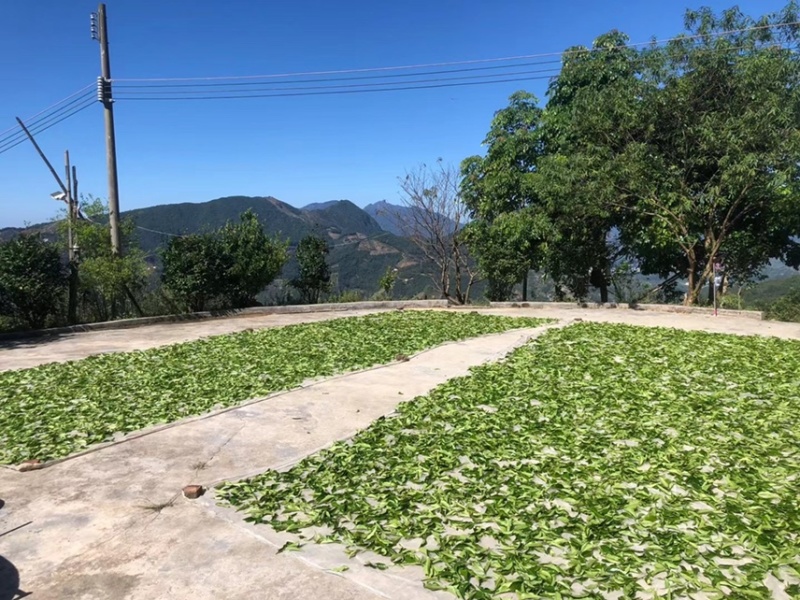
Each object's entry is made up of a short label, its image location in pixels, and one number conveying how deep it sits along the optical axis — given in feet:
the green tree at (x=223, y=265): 42.09
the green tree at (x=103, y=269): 37.81
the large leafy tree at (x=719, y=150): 38.58
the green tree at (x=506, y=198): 50.34
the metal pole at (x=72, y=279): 36.91
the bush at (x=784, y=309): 40.14
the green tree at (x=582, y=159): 44.60
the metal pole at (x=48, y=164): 37.78
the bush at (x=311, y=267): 49.24
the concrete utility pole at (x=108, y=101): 39.88
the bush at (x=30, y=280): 33.88
